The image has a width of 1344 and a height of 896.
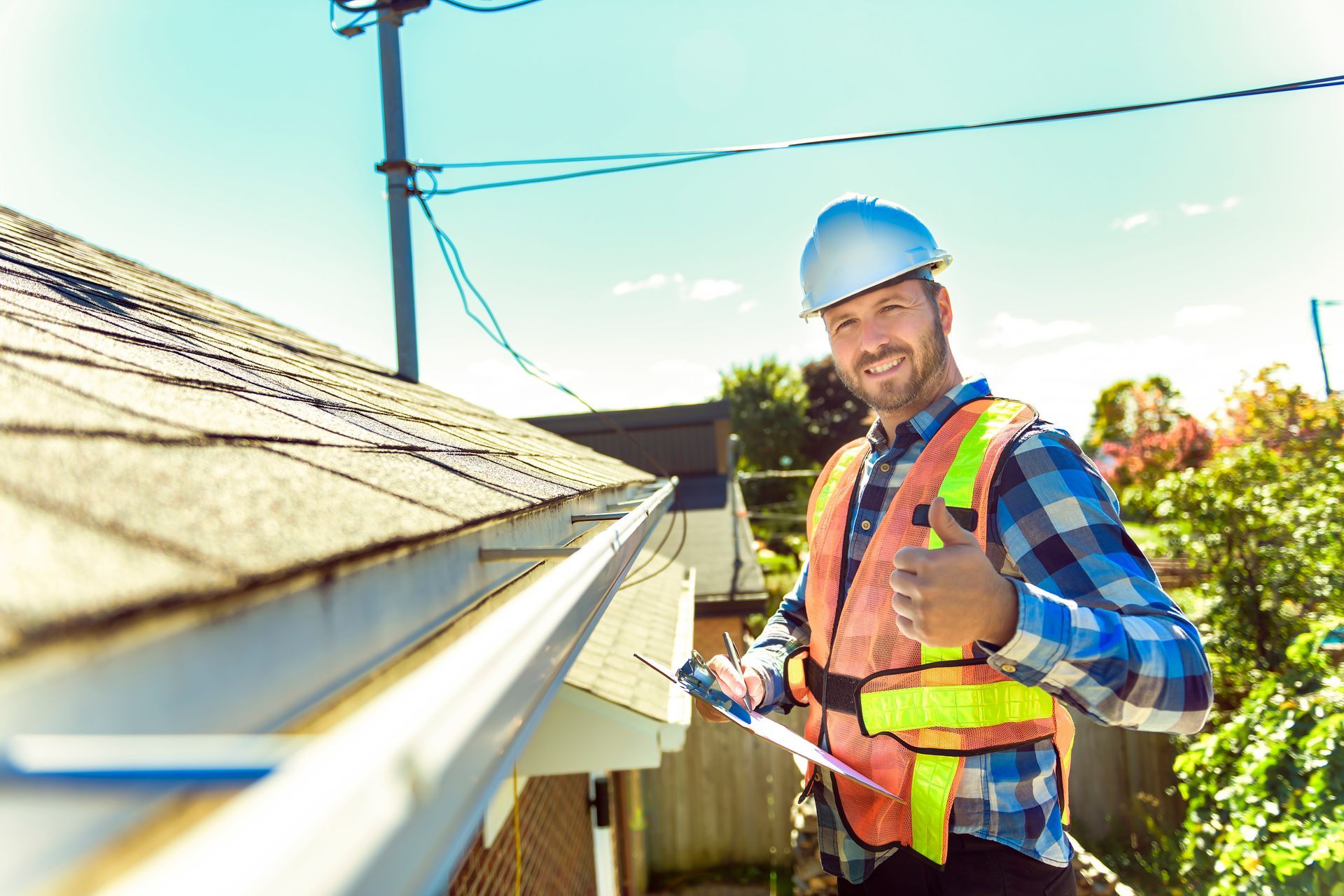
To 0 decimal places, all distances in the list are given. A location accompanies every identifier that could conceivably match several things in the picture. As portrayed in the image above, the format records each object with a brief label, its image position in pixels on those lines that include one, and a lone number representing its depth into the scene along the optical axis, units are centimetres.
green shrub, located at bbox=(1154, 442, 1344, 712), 586
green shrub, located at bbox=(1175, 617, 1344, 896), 394
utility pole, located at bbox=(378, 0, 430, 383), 452
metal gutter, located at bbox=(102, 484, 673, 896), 34
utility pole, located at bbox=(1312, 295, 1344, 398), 1697
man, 135
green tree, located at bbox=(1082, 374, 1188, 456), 1955
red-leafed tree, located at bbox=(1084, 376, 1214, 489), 1561
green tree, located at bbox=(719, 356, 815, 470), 3114
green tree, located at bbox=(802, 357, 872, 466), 3297
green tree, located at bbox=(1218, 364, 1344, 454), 735
